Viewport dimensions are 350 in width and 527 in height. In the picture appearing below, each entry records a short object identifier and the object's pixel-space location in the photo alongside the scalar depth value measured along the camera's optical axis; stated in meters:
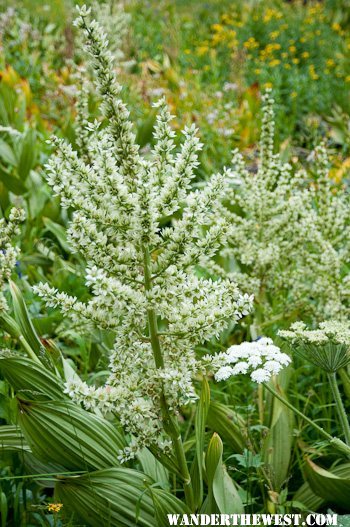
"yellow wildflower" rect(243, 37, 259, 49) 10.66
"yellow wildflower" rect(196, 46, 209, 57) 10.41
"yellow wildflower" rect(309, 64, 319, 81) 9.30
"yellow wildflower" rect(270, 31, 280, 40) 10.67
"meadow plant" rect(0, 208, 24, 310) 2.39
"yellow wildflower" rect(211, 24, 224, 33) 11.65
